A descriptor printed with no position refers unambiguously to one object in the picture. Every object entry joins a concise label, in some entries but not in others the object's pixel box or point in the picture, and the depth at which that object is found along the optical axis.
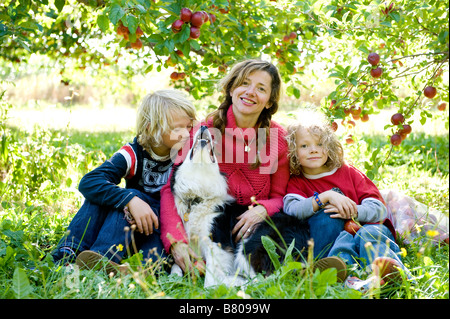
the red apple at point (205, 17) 2.73
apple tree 2.70
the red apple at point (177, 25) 2.70
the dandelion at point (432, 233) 1.75
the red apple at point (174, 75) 3.86
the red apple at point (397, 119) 3.11
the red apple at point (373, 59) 2.76
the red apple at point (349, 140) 3.66
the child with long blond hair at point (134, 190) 2.52
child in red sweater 2.39
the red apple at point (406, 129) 3.12
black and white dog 2.43
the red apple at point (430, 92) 3.05
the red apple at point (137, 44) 3.32
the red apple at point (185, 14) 2.67
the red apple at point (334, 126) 2.96
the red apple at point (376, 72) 2.80
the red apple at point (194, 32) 2.74
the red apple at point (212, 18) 3.19
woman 2.88
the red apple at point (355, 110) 3.21
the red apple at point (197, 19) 2.69
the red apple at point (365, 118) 3.66
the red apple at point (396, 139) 3.08
